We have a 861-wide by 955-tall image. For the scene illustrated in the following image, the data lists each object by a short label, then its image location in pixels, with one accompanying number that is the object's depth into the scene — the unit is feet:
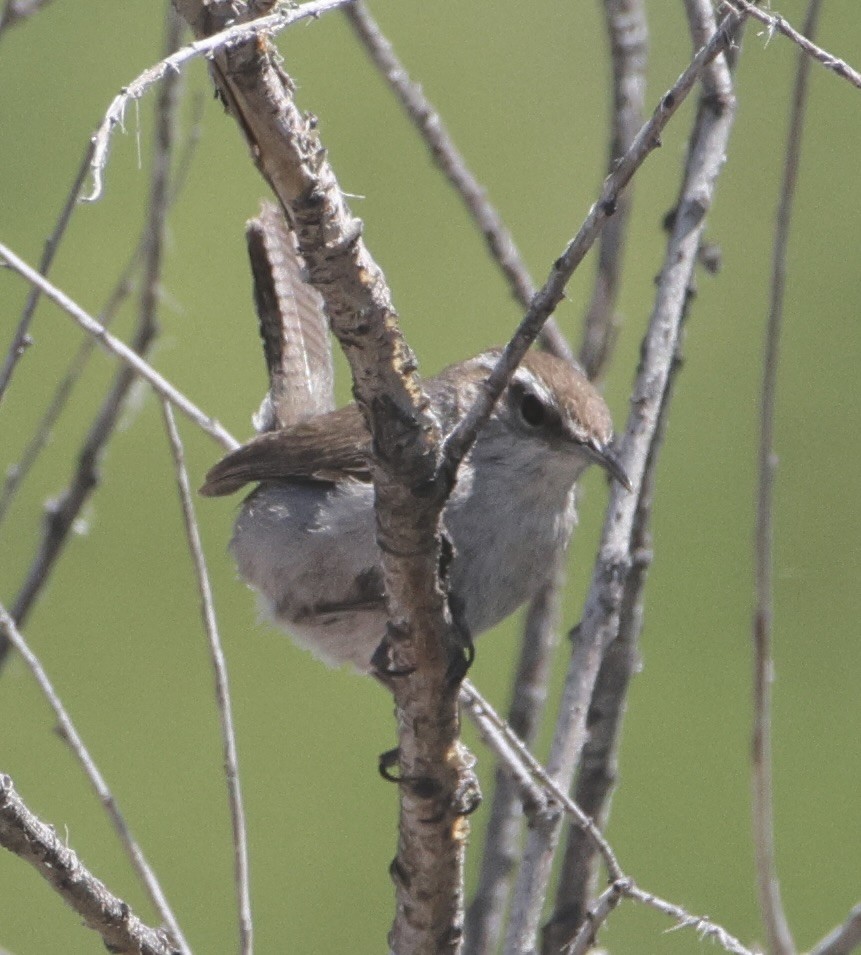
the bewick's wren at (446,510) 19.34
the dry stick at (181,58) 8.39
